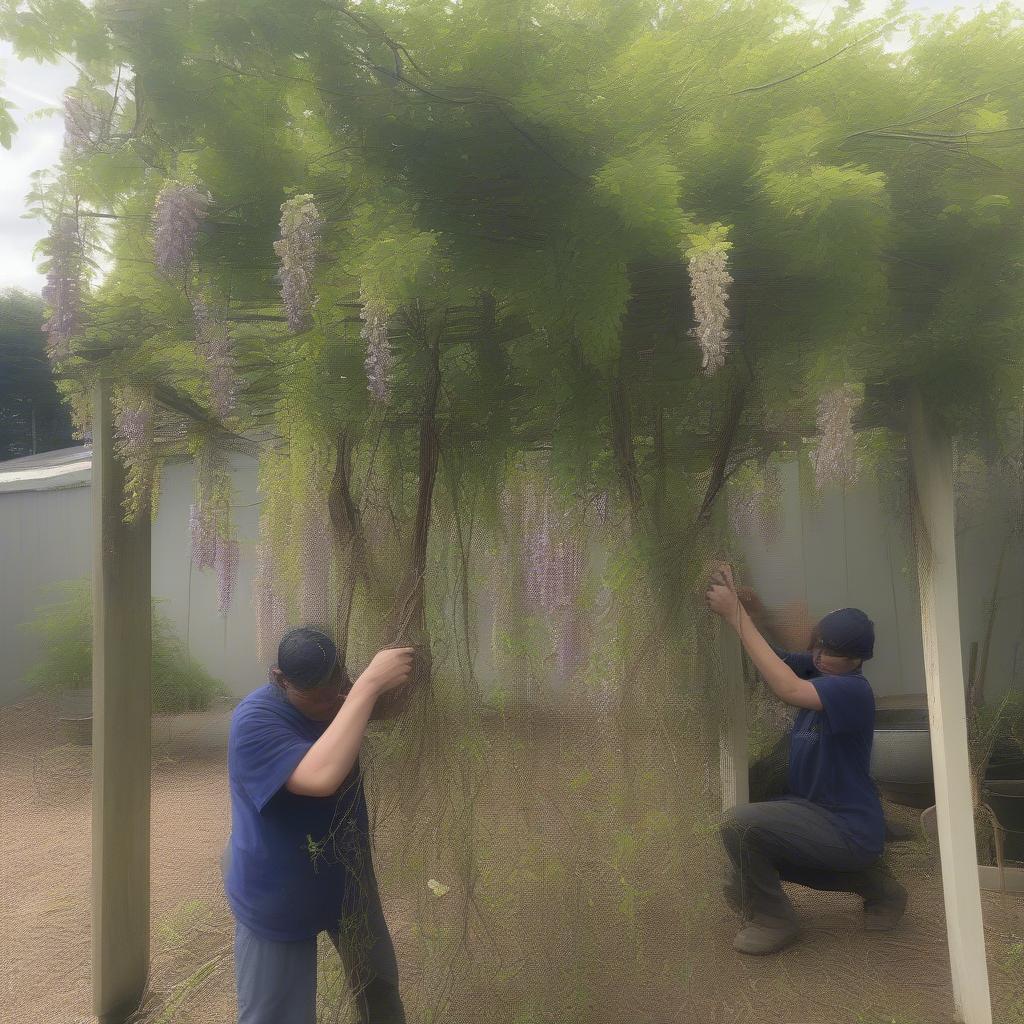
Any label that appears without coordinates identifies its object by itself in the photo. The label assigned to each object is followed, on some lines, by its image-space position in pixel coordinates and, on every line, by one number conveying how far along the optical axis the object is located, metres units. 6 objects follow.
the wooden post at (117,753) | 3.20
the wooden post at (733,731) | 3.41
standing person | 2.22
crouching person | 3.31
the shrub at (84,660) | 8.57
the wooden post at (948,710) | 2.81
